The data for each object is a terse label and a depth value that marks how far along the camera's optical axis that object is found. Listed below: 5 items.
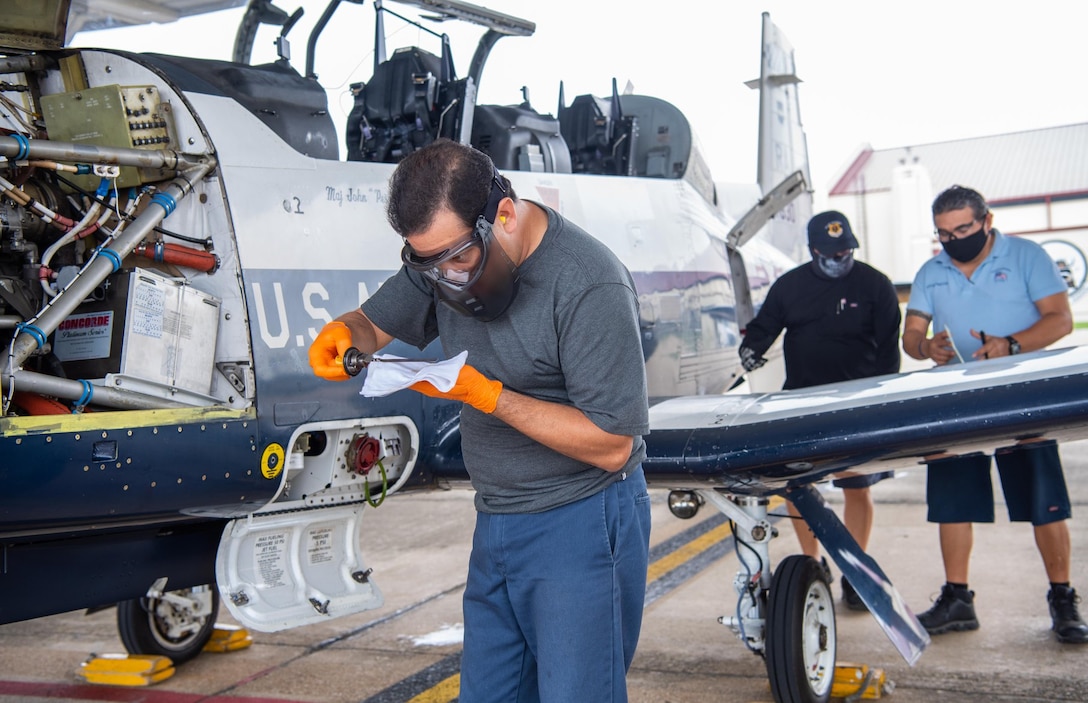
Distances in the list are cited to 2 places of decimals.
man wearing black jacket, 4.39
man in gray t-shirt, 1.84
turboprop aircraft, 2.67
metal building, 23.02
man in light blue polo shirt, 3.92
